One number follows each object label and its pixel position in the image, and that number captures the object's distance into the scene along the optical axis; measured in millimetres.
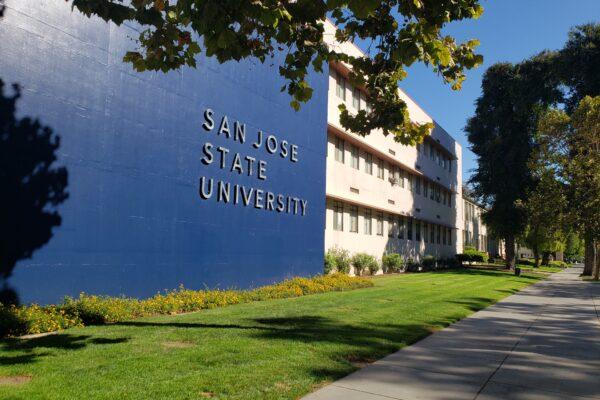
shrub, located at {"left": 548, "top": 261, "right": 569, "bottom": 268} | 77925
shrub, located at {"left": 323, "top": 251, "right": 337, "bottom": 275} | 22425
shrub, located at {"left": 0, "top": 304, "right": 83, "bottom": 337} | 8133
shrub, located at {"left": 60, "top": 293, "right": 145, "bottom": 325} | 9609
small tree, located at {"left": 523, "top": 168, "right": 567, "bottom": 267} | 30919
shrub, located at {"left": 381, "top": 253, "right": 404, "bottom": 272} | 31094
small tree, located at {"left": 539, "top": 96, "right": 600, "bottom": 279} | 29094
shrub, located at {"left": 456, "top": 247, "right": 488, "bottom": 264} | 51425
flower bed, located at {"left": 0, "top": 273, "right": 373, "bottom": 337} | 8391
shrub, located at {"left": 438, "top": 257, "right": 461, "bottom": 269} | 44312
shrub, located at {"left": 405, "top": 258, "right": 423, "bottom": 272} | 35906
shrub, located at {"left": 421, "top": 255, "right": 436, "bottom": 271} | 38844
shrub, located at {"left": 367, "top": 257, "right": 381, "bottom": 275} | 28116
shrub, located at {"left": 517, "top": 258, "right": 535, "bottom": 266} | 74775
